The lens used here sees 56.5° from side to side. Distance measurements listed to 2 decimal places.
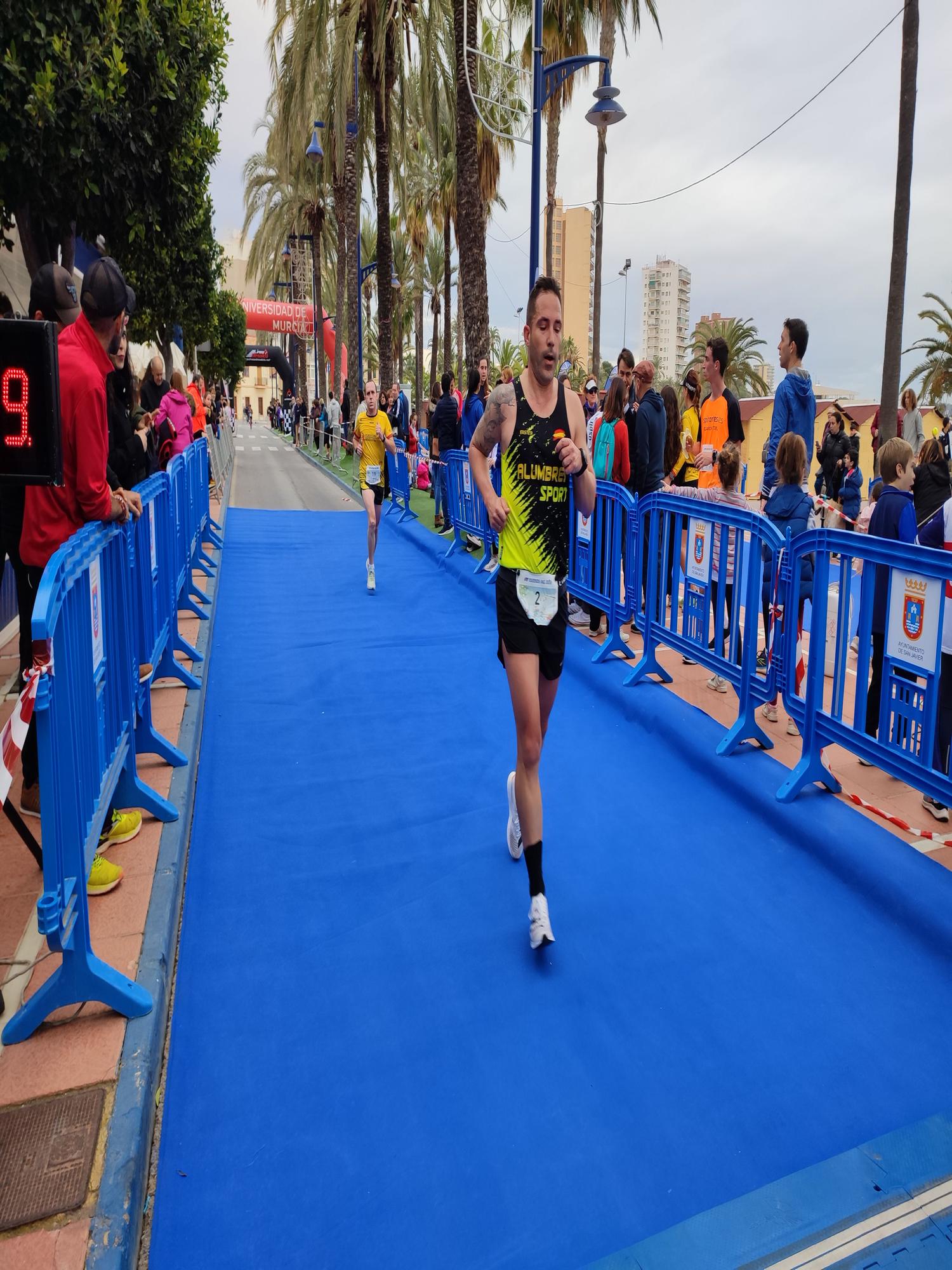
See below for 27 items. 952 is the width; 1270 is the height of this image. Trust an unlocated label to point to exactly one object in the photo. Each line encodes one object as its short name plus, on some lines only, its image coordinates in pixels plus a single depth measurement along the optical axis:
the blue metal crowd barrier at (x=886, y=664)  3.90
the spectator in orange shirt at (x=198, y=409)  14.87
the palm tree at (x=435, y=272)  56.44
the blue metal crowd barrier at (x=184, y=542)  6.89
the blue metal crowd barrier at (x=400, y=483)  15.79
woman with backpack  7.61
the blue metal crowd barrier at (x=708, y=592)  5.18
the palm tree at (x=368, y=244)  53.12
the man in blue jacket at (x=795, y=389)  6.52
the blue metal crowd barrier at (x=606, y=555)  6.92
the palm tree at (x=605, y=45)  24.31
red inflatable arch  50.80
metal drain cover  2.21
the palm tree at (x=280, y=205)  38.00
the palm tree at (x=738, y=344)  56.84
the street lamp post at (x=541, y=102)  11.01
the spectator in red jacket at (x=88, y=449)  3.58
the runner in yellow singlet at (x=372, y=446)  10.14
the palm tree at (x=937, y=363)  36.44
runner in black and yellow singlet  3.49
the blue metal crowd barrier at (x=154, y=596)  4.63
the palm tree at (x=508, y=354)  78.62
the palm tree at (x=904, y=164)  14.26
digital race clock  2.99
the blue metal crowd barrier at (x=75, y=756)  2.55
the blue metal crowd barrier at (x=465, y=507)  10.90
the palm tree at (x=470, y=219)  14.59
